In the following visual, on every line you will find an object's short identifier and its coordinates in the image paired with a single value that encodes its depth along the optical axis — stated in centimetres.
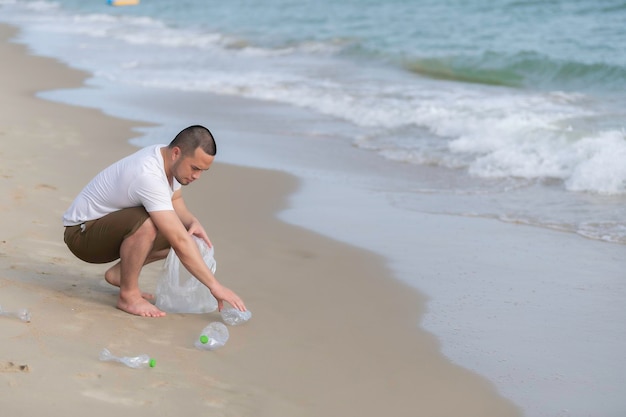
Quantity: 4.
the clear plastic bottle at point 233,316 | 860
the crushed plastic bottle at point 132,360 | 731
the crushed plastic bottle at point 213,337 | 796
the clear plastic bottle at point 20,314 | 789
